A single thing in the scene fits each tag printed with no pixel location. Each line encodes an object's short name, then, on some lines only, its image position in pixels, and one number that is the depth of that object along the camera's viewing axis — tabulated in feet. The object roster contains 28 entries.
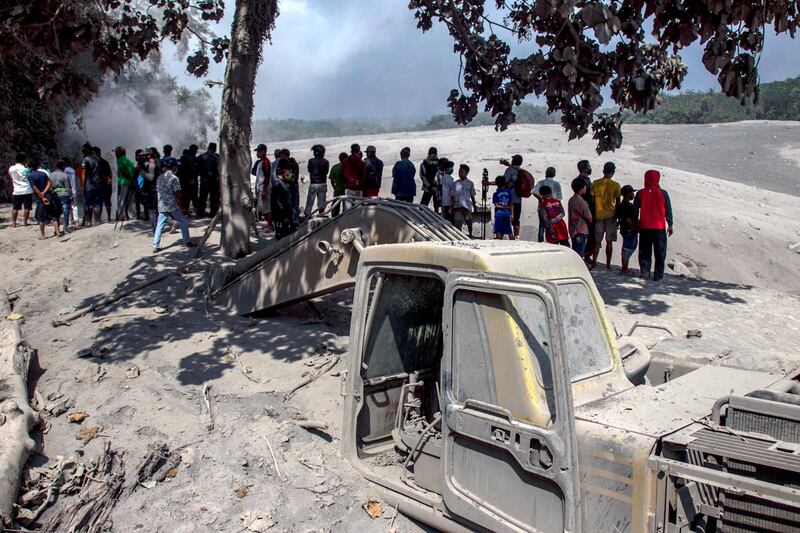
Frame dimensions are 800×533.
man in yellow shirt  33.53
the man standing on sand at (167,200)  33.12
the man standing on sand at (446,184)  38.01
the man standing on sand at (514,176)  36.96
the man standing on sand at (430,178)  40.57
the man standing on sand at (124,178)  41.27
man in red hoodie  31.83
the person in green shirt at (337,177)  40.78
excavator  8.66
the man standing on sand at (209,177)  41.06
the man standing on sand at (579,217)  32.60
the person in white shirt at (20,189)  41.65
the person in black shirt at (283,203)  35.14
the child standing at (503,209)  35.78
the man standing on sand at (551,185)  34.86
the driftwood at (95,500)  14.44
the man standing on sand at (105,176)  42.16
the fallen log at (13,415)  14.43
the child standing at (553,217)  32.37
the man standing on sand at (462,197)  37.70
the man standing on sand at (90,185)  41.34
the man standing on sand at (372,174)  39.29
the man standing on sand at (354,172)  39.06
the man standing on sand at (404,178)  39.99
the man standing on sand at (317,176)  39.06
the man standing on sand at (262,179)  36.86
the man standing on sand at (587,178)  33.88
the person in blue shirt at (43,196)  40.09
